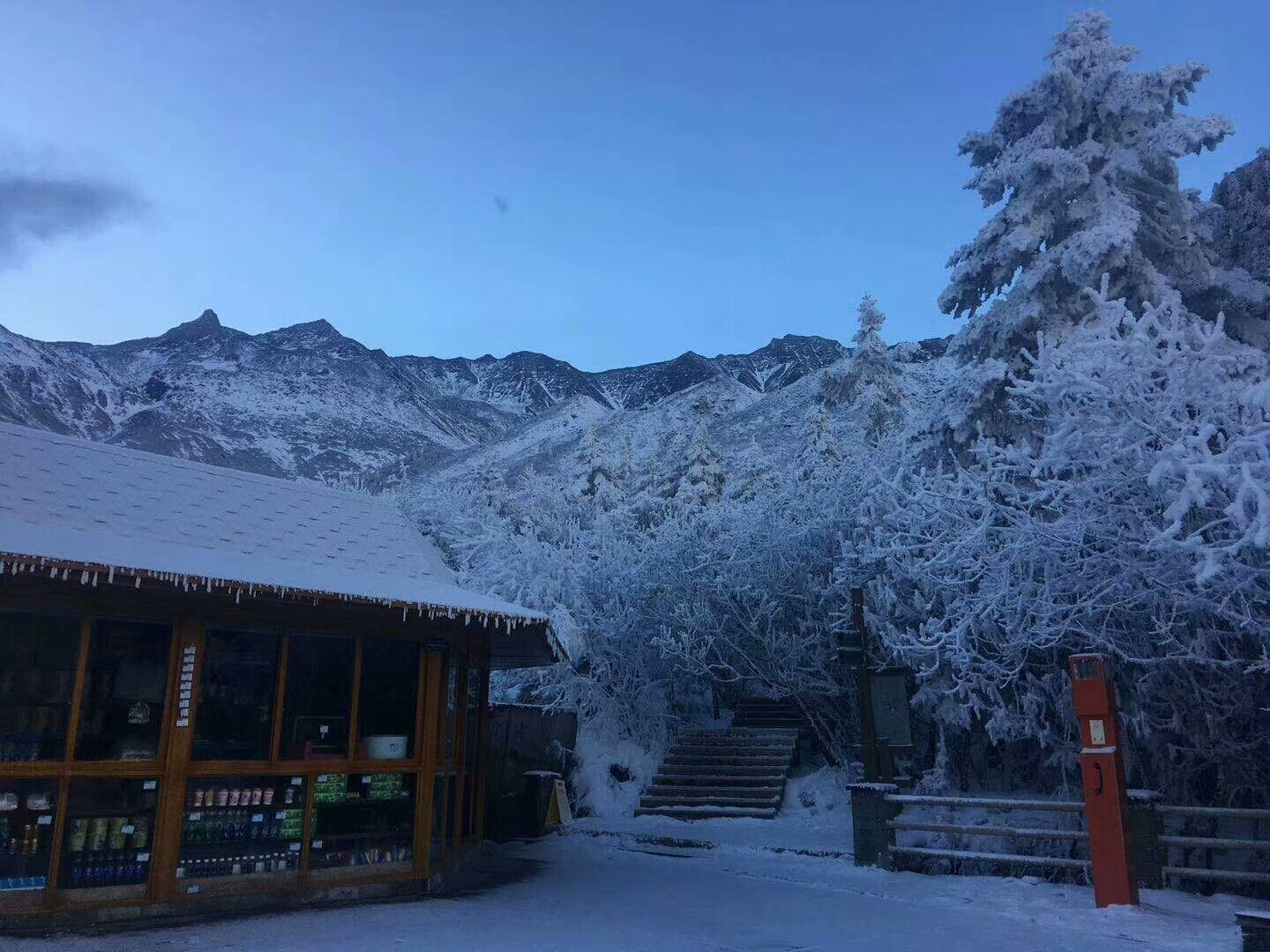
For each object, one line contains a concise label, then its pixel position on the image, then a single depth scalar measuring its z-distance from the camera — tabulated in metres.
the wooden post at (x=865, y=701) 12.66
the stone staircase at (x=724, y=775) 17.08
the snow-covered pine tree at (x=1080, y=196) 13.79
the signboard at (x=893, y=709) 12.31
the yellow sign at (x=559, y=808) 16.23
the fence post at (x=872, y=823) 11.62
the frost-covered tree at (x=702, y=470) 34.13
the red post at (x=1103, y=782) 8.48
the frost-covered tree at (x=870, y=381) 29.38
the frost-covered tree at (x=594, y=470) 35.66
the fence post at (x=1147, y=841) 9.36
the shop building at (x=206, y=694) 7.86
